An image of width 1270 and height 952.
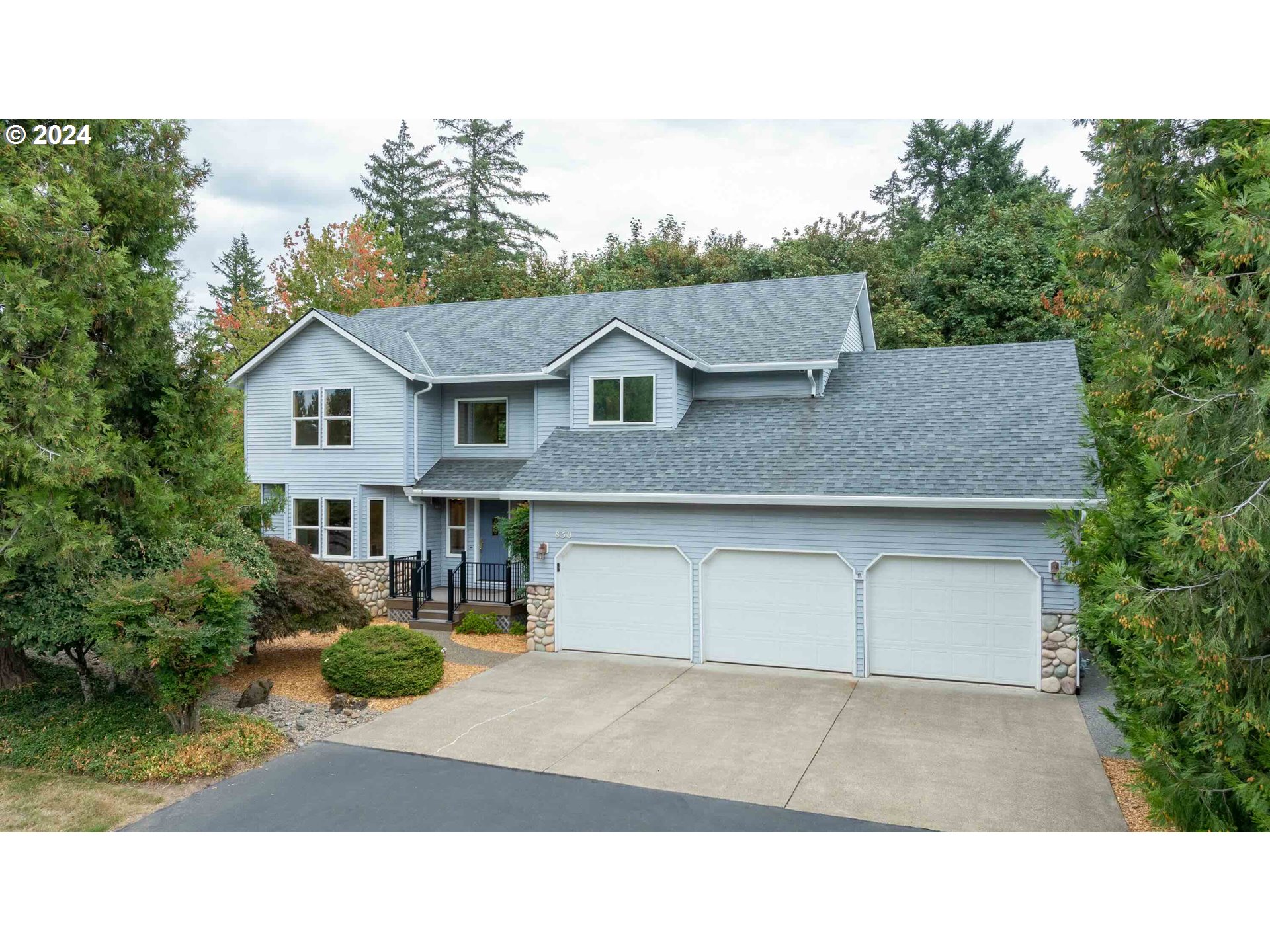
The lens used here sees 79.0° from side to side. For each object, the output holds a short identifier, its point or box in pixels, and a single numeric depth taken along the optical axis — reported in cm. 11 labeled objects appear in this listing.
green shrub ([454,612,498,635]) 1505
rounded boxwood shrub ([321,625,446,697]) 1098
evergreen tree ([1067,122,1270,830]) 489
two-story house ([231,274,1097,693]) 1141
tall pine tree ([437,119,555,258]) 3800
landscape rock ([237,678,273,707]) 1046
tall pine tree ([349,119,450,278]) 3769
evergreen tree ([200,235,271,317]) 4625
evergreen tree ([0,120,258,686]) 777
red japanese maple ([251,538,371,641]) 1163
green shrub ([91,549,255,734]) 816
